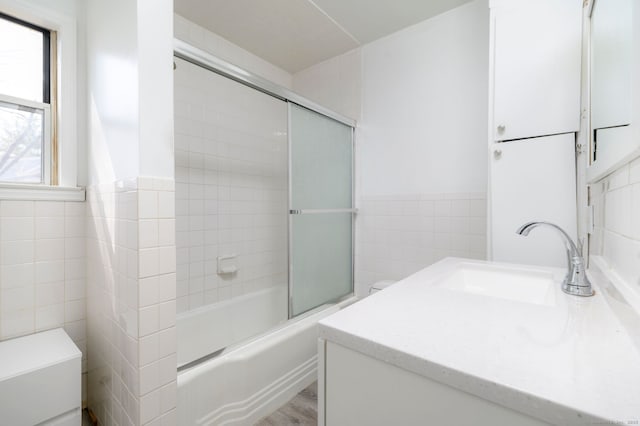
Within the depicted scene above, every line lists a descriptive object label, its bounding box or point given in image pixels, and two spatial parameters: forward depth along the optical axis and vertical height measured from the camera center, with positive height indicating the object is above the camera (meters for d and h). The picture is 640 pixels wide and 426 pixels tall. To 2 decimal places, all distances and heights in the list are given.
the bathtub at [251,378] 1.17 -0.81
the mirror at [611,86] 0.66 +0.37
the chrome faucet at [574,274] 0.81 -0.19
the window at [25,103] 1.32 +0.51
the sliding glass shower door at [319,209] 1.93 +0.00
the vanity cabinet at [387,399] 0.43 -0.33
